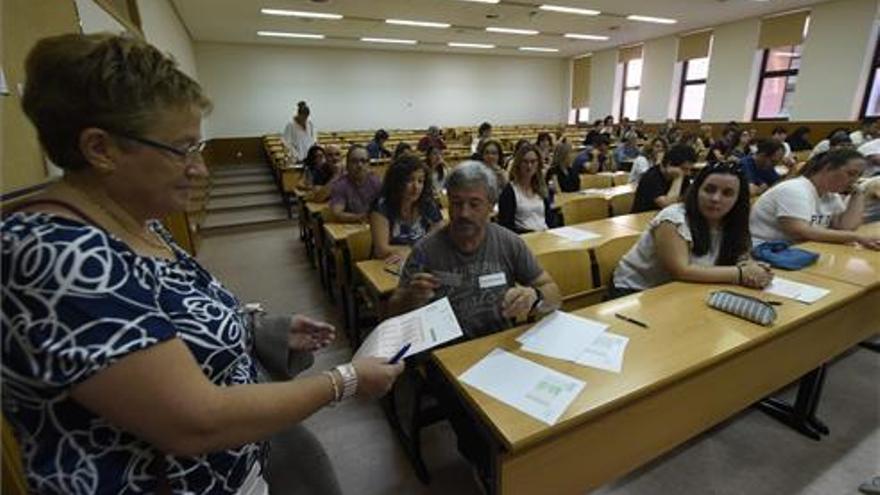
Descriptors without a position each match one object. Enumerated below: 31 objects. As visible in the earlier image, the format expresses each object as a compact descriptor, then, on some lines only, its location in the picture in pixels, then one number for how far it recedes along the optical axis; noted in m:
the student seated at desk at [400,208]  2.69
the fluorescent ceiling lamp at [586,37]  10.96
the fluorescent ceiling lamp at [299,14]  8.00
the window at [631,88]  12.70
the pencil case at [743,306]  1.54
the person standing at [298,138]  7.34
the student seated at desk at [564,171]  4.61
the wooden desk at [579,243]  2.66
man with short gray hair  1.62
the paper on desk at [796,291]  1.75
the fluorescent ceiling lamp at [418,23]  8.97
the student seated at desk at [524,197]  3.29
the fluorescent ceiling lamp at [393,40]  11.35
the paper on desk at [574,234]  2.84
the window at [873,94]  7.75
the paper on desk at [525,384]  1.12
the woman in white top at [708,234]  1.94
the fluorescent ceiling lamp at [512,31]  9.94
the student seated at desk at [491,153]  4.96
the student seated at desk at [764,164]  4.55
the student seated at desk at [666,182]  3.58
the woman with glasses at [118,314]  0.54
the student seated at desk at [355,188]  3.56
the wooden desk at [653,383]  1.13
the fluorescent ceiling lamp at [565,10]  7.83
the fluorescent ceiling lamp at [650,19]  8.89
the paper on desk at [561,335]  1.38
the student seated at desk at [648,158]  4.95
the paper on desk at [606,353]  1.31
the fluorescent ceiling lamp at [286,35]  10.14
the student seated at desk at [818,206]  2.52
